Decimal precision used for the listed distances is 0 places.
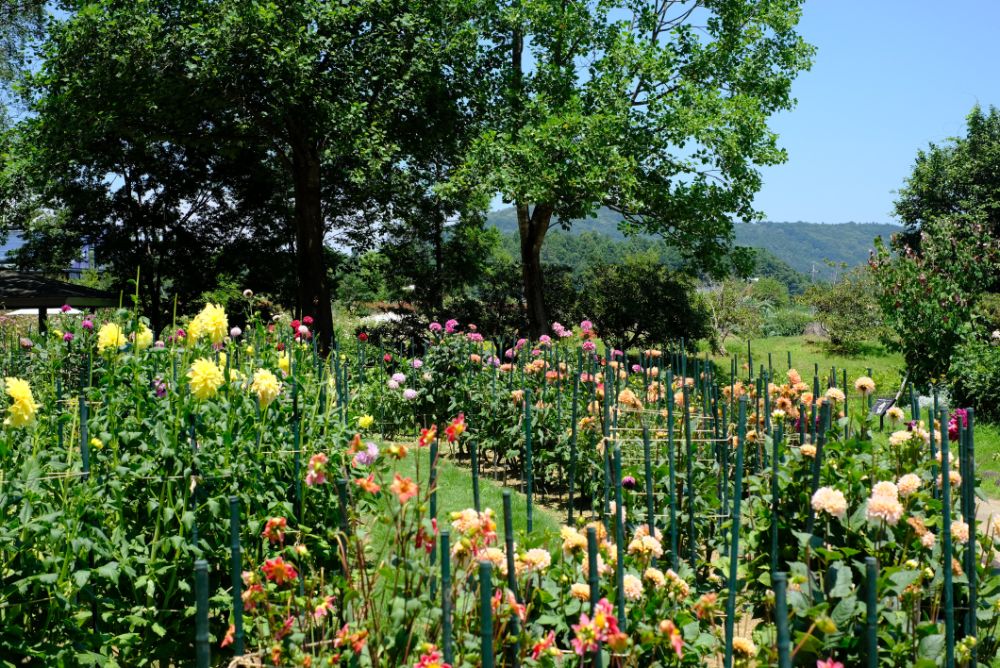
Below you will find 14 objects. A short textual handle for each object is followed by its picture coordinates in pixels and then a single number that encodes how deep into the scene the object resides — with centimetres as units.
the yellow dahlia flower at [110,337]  347
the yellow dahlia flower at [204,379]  291
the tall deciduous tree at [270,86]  1261
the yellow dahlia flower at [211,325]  349
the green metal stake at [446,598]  209
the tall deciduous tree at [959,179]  2497
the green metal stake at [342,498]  237
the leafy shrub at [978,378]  913
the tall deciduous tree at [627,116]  1398
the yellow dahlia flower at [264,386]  309
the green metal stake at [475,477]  286
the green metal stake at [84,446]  292
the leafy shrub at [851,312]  1998
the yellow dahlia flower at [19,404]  269
